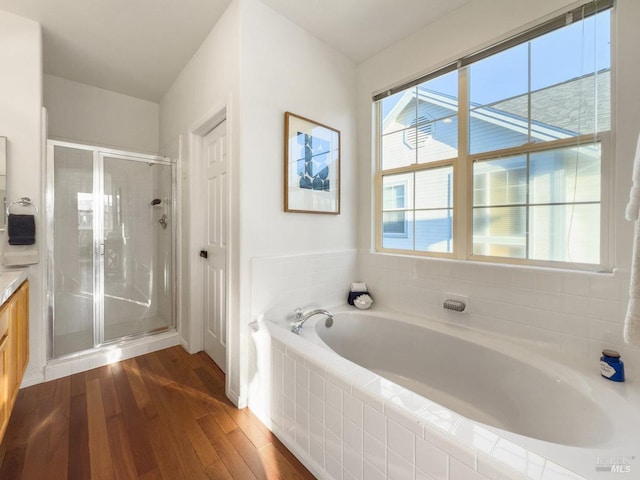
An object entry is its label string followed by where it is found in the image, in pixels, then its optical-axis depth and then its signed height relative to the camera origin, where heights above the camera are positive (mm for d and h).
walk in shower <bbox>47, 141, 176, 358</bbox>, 2314 -89
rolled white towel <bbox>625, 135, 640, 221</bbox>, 770 +112
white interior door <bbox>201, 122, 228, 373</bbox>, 2100 -63
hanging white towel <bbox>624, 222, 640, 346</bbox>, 746 -187
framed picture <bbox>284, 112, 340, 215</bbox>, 1877 +523
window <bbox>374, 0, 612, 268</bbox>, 1415 +540
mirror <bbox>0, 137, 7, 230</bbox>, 1812 +367
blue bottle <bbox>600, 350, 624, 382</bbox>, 1203 -578
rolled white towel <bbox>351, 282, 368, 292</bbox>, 2299 -426
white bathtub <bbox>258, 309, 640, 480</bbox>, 762 -680
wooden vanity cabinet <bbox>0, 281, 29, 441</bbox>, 1205 -574
